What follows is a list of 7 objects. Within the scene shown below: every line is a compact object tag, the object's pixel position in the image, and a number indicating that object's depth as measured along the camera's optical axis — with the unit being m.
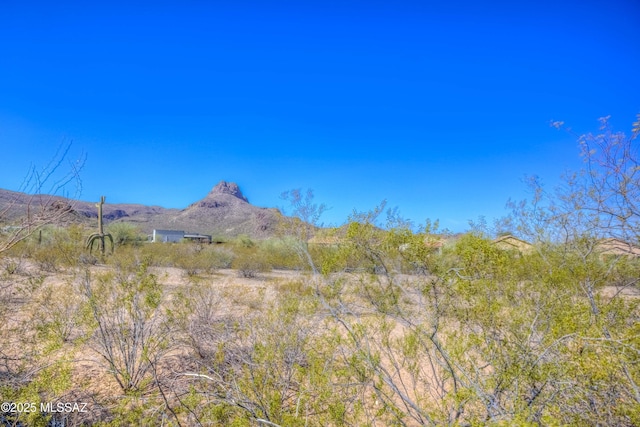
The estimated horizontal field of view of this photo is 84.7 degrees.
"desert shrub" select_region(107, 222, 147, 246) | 24.35
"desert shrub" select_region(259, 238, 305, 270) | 19.12
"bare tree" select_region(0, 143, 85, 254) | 3.63
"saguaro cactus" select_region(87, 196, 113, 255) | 16.96
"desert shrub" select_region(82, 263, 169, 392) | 4.96
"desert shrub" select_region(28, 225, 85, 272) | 7.79
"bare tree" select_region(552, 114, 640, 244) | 5.12
